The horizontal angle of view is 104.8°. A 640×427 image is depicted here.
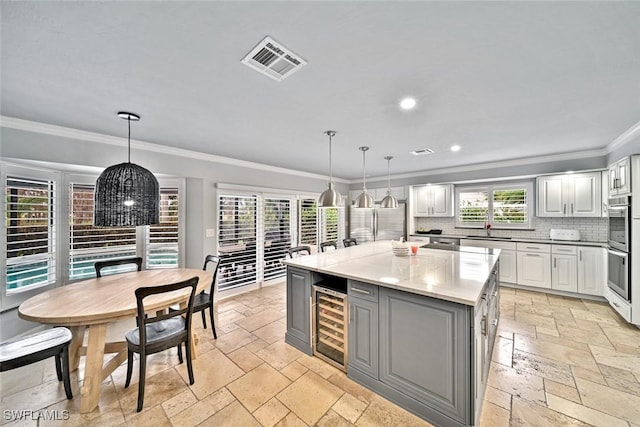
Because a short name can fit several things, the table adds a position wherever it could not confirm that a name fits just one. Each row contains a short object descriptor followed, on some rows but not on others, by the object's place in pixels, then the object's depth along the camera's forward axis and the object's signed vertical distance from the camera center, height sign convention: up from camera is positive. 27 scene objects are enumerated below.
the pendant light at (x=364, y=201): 3.60 +0.18
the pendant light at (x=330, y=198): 3.05 +0.19
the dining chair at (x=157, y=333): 1.87 -1.03
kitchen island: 1.65 -0.91
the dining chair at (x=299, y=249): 3.38 -0.52
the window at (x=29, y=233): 2.56 -0.21
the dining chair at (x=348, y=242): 4.86 -0.58
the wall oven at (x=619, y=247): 3.06 -0.44
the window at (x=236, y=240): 4.26 -0.48
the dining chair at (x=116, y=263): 2.83 -0.60
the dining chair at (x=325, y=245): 4.13 -0.55
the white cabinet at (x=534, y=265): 4.30 -0.92
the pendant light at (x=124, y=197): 2.10 +0.14
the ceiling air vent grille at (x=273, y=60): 1.47 +0.99
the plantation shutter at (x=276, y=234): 4.90 -0.43
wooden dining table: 1.81 -0.74
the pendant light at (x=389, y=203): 4.04 +0.17
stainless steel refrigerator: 6.08 -0.27
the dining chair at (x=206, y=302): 2.70 -1.00
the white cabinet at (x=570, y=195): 4.03 +0.31
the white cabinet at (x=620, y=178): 3.03 +0.47
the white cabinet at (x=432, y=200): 5.50 +0.32
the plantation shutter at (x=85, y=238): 3.07 -0.32
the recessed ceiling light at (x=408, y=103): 2.15 +1.00
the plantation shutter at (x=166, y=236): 3.64 -0.34
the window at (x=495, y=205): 4.91 +0.17
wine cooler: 2.32 -1.11
